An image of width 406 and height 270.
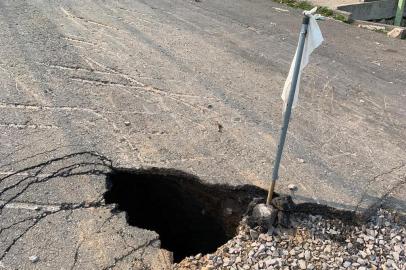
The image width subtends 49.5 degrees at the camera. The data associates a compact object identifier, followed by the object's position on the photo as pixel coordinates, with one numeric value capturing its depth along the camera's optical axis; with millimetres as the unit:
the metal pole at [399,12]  11922
